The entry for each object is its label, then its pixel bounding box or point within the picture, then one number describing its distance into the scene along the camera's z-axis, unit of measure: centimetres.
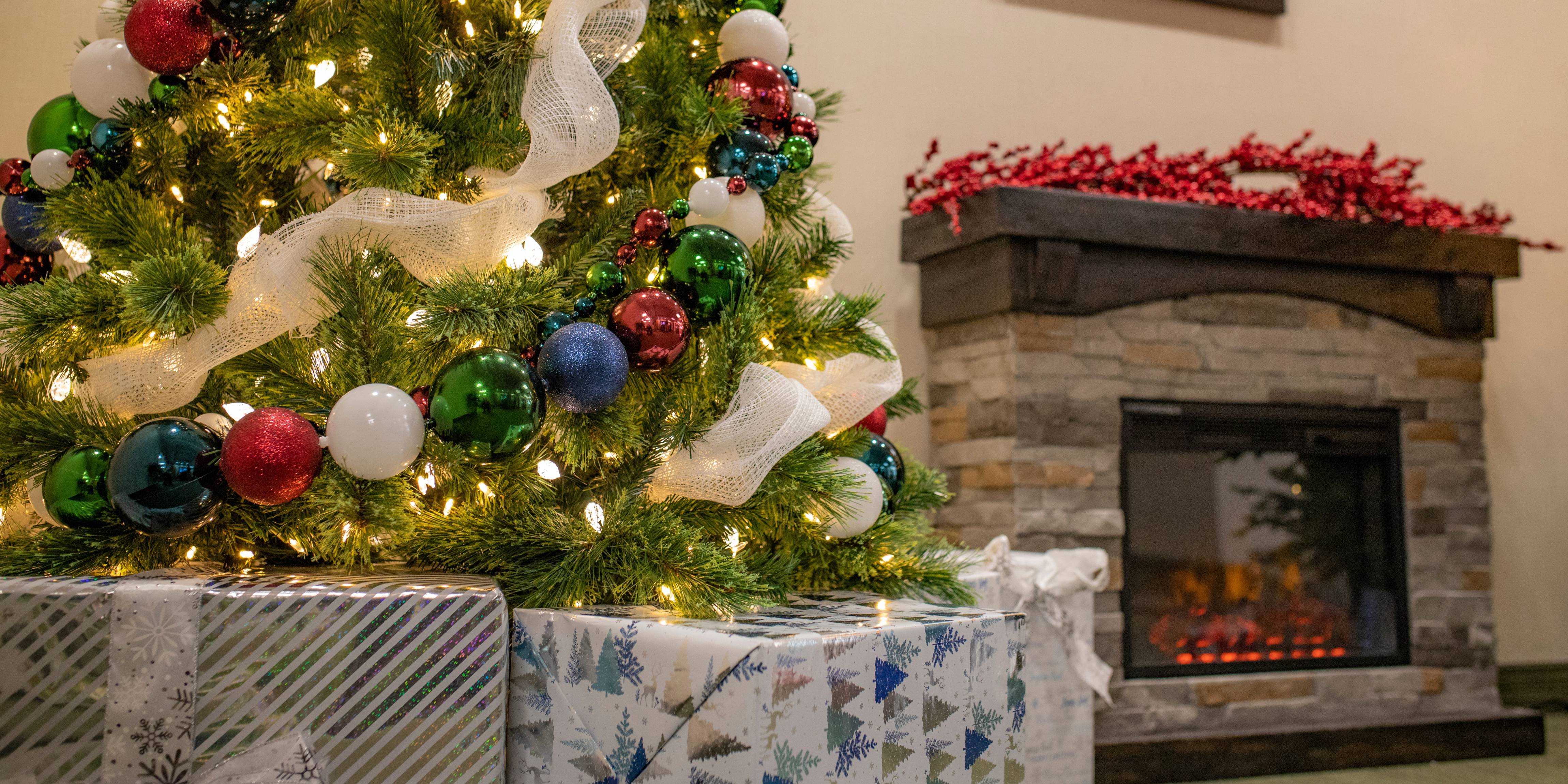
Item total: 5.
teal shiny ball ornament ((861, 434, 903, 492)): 87
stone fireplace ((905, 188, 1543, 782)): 181
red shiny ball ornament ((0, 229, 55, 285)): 87
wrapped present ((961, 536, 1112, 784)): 131
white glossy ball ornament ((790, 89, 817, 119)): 94
